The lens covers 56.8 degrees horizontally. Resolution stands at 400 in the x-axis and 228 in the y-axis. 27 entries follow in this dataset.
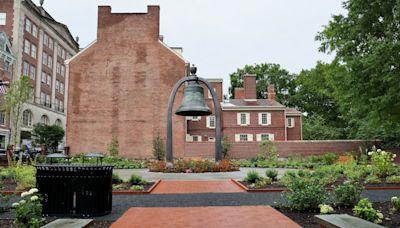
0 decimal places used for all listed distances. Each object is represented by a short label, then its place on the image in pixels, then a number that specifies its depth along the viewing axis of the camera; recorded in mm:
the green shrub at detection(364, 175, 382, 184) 12789
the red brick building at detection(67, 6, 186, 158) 35312
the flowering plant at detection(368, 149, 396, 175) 14895
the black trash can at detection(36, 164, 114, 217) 7328
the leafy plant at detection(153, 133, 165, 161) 31188
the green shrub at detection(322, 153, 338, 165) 27658
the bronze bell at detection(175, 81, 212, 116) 17484
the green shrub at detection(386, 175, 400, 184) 12750
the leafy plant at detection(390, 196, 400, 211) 7176
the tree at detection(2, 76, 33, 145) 28422
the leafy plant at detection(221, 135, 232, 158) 33438
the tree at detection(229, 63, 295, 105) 64500
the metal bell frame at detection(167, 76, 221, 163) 19672
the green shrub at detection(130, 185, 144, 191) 11241
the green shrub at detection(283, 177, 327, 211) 7570
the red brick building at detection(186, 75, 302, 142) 43656
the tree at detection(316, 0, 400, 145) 15070
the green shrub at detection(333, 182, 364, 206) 7949
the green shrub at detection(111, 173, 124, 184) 12527
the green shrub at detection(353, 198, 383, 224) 6113
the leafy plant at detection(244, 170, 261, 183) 12875
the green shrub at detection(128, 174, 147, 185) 12453
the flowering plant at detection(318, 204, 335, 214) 6738
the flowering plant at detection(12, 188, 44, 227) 5809
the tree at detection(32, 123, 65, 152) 40938
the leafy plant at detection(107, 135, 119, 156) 33250
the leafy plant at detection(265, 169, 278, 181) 13446
